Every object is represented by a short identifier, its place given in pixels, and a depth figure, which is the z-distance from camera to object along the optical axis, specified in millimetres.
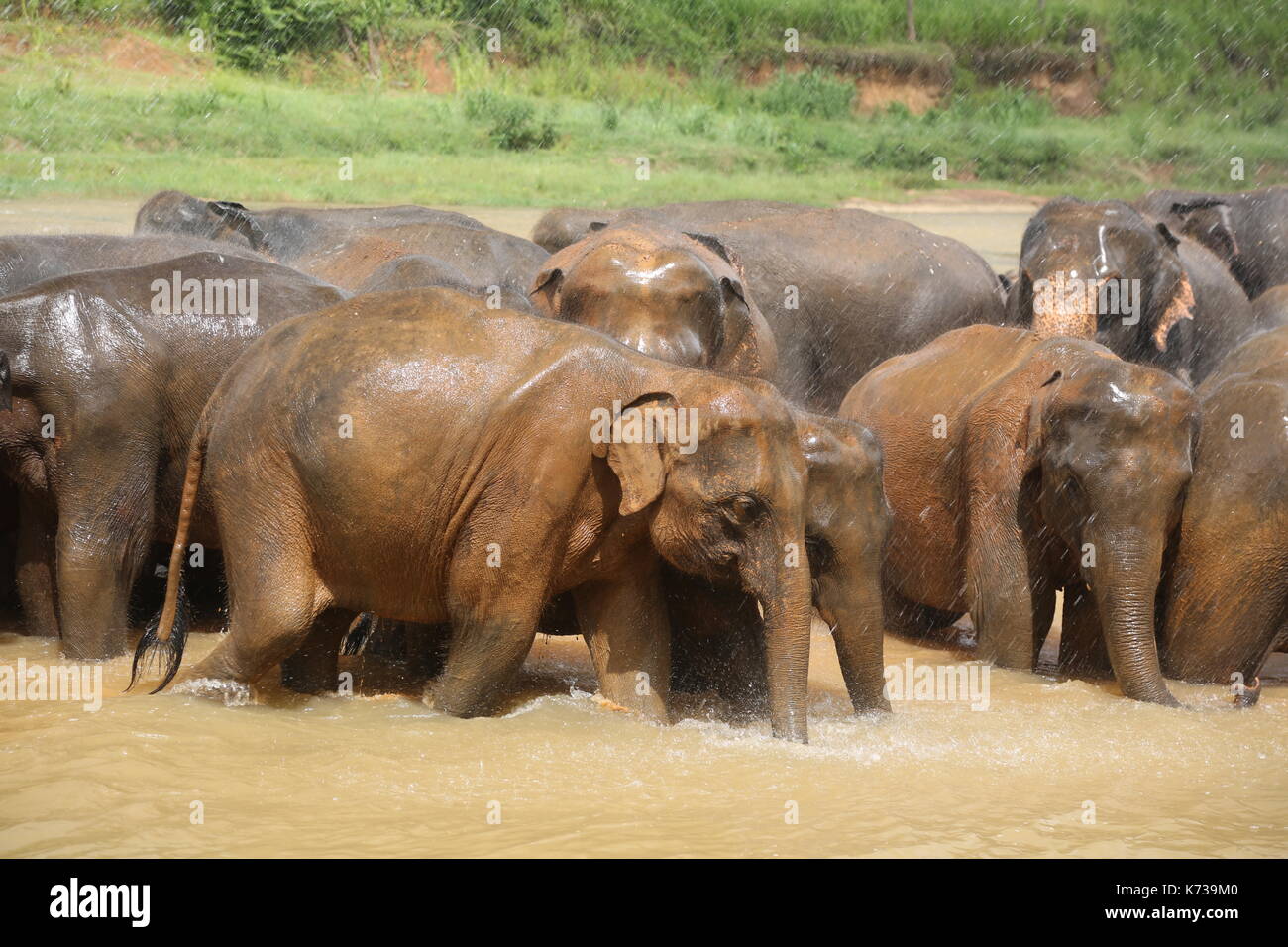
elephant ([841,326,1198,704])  7449
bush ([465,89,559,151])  23312
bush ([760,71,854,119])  28609
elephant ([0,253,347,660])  7566
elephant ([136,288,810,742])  6367
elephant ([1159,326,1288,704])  7648
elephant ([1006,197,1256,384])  11242
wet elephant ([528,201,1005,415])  12383
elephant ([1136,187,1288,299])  14227
